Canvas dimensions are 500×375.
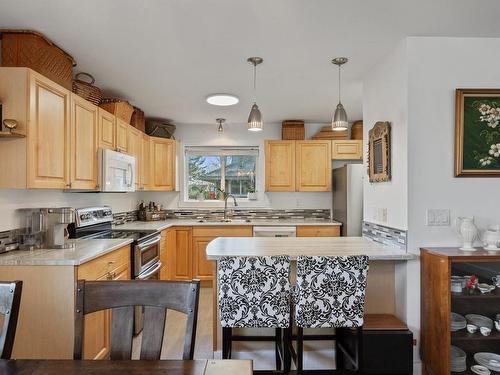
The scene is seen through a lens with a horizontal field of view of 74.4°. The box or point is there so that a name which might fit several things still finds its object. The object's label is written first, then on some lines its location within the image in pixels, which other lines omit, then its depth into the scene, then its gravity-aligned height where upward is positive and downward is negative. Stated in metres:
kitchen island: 2.15 -0.43
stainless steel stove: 2.93 -0.47
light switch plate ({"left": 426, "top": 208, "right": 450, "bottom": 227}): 2.22 -0.20
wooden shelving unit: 1.93 -0.72
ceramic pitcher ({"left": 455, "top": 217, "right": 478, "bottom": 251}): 2.08 -0.29
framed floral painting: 2.21 +0.37
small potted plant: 5.04 -0.13
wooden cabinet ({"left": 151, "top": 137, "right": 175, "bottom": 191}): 4.46 +0.33
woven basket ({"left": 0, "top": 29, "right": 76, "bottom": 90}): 2.12 +0.90
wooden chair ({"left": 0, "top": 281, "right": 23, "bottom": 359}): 1.12 -0.43
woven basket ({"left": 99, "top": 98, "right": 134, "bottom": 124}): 3.38 +0.84
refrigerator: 4.04 -0.14
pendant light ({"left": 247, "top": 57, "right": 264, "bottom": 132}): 2.61 +0.55
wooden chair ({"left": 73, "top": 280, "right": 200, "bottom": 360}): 1.13 -0.42
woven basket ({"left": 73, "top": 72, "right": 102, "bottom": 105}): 2.75 +0.85
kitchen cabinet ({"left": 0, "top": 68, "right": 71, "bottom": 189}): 1.99 +0.37
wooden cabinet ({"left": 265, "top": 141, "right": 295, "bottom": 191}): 4.64 +0.33
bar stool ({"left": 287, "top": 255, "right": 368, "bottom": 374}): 1.76 -0.56
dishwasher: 4.32 -0.57
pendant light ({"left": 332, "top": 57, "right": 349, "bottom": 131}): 2.56 +0.56
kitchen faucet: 5.00 -0.21
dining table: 0.96 -0.54
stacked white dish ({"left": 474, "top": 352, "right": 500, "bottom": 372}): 2.00 -1.07
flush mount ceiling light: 3.51 +0.97
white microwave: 2.94 +0.16
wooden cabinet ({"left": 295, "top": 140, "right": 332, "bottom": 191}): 4.62 +0.28
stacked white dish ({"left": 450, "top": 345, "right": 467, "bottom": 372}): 2.02 -1.07
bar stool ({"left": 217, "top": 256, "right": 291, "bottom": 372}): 1.77 -0.57
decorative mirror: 2.44 +0.28
